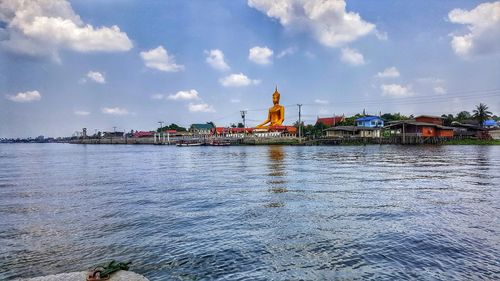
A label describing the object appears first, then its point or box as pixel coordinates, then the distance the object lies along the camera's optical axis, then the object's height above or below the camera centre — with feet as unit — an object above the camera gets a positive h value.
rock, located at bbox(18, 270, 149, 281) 16.89 -6.90
